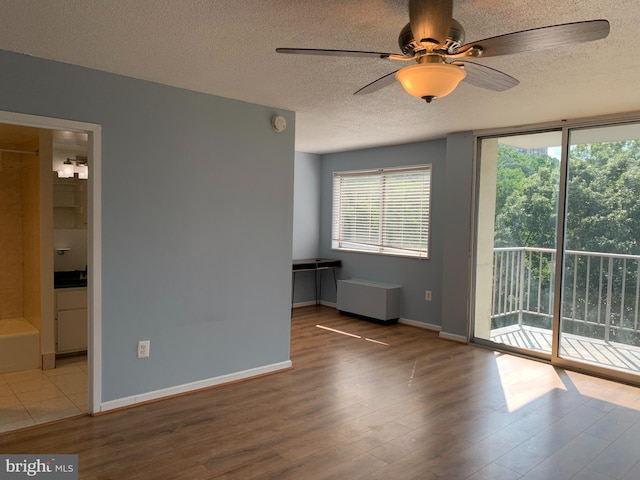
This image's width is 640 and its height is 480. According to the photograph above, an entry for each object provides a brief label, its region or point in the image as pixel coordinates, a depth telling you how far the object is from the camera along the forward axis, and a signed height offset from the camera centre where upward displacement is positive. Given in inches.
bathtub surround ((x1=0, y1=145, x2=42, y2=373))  165.0 -8.8
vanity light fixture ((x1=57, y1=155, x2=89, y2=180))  178.4 +21.0
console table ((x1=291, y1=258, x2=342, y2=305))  251.9 -22.2
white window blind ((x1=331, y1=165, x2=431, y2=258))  230.5 +10.1
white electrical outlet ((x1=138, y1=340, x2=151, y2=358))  130.6 -36.0
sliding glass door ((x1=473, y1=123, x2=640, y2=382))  157.6 -5.2
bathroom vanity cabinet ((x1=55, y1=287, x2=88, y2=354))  166.2 -35.9
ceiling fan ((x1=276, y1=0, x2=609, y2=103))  68.2 +28.1
